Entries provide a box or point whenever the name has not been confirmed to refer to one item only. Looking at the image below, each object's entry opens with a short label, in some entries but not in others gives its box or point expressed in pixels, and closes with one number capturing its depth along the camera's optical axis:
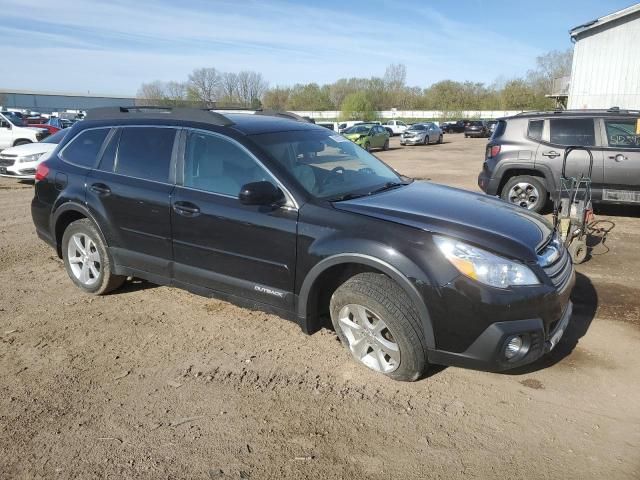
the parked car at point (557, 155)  7.80
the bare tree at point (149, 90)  66.81
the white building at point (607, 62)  22.97
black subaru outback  3.06
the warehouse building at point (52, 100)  82.88
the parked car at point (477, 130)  45.34
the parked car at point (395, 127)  46.97
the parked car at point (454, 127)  53.88
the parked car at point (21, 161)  12.76
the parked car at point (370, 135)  27.13
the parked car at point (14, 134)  16.59
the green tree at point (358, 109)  71.50
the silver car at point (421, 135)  33.38
